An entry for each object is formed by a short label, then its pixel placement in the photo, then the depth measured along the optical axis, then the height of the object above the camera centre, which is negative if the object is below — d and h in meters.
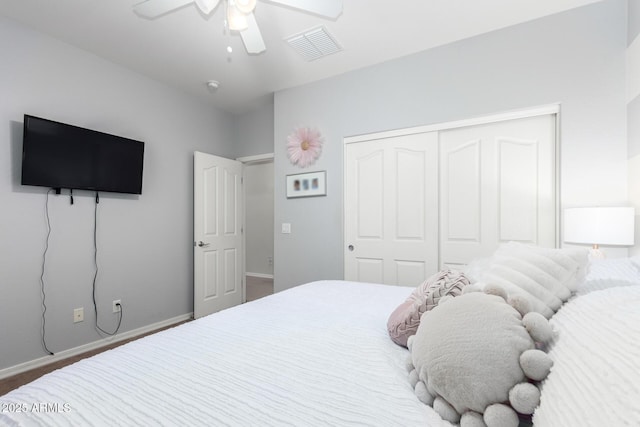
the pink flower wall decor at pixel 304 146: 3.18 +0.73
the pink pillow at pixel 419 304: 0.94 -0.31
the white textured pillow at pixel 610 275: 0.84 -0.21
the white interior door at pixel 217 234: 3.49 -0.28
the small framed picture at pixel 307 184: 3.14 +0.30
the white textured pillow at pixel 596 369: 0.39 -0.24
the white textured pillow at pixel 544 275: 0.77 -0.18
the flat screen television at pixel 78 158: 2.24 +0.46
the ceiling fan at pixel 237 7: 1.64 +1.17
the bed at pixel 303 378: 0.45 -0.45
